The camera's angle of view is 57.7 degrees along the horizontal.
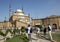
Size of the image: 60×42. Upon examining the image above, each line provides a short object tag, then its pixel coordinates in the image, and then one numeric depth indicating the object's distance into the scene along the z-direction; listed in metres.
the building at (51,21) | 21.06
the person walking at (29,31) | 4.23
